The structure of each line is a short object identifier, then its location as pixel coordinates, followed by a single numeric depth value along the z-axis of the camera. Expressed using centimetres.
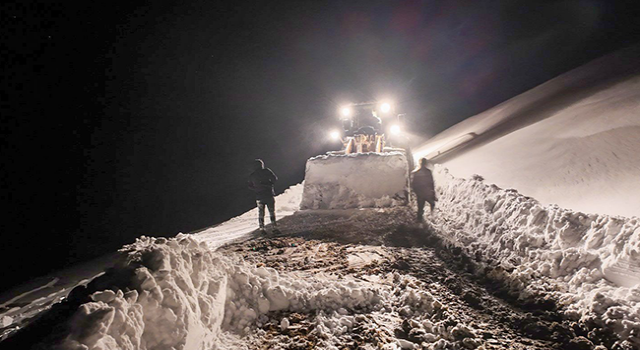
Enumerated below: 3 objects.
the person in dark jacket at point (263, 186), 734
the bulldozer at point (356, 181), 852
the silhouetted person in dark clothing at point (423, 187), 675
